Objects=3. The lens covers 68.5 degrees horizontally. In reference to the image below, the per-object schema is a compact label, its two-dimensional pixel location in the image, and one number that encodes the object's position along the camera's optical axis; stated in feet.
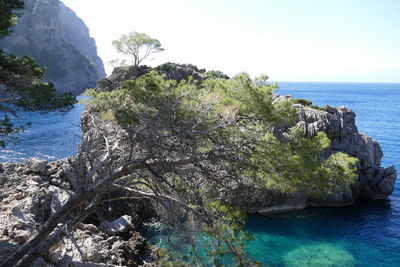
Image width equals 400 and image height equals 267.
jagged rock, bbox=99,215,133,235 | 53.93
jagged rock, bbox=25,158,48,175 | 66.08
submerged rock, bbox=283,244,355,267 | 52.38
